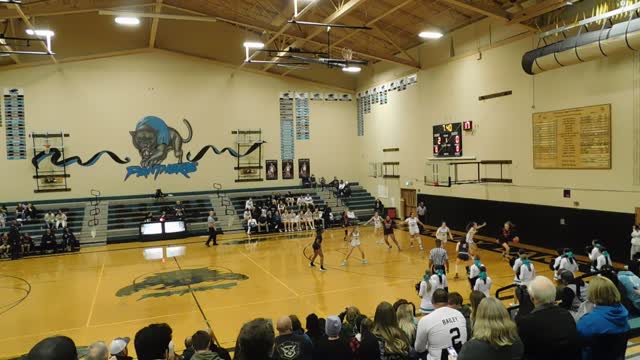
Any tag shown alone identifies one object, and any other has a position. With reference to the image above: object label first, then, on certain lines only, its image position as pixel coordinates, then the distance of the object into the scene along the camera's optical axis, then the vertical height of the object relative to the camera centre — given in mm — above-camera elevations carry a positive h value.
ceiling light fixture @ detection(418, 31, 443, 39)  15953 +4560
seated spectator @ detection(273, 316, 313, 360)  3568 -1442
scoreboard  19495 +1019
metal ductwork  11289 +3111
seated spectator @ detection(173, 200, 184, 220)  22344 -2012
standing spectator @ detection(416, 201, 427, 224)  21078 -2260
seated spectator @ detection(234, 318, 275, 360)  2951 -1136
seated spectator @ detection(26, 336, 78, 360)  2684 -1059
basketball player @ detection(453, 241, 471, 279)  12102 -2424
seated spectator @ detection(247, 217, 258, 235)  22047 -2754
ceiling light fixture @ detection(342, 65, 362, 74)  16117 +3665
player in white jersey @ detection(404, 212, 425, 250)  16375 -2243
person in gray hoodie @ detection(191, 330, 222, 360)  3850 -1480
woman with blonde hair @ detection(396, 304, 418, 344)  4668 -1662
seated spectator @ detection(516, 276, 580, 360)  3268 -1243
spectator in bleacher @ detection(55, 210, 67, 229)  20391 -2098
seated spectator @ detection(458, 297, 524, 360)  3037 -1210
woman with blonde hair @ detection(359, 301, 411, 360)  3787 -1535
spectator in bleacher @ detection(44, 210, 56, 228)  20297 -2039
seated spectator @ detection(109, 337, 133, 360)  4160 -1633
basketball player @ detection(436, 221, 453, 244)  14760 -2284
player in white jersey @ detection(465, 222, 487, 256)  13812 -2168
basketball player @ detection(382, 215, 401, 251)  16016 -2211
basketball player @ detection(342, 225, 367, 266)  14283 -2432
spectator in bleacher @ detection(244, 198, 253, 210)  23497 -1897
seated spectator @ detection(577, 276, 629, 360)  3504 -1312
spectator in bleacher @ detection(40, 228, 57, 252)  18578 -2788
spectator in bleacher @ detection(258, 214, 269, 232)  22375 -2754
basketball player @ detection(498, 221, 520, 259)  14281 -2450
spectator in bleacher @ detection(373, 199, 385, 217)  24453 -2302
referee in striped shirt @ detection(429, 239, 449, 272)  10430 -2161
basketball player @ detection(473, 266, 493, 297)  8435 -2262
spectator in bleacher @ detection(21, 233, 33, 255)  18295 -2792
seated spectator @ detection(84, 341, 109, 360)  3459 -1375
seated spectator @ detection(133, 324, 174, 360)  3342 -1273
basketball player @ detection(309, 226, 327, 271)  13508 -2376
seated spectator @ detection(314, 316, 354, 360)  3770 -1527
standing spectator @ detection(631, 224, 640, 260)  12016 -2210
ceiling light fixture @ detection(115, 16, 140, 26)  15234 +5150
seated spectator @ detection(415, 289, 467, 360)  3955 -1497
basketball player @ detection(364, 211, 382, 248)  18266 -2349
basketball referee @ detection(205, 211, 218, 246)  18912 -2662
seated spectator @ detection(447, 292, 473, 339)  4754 -1502
